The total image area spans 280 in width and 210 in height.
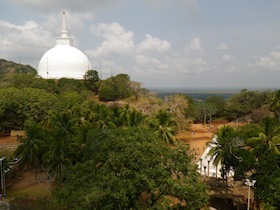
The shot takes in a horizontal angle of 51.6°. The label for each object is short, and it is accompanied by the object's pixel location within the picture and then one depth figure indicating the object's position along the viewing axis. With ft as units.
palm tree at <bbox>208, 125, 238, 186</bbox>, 68.44
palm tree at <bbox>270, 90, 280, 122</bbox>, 123.95
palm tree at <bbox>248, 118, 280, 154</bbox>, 71.57
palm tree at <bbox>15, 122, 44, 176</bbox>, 78.38
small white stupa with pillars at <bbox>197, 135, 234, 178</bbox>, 85.29
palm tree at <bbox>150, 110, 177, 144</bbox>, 102.58
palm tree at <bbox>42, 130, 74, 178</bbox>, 71.87
